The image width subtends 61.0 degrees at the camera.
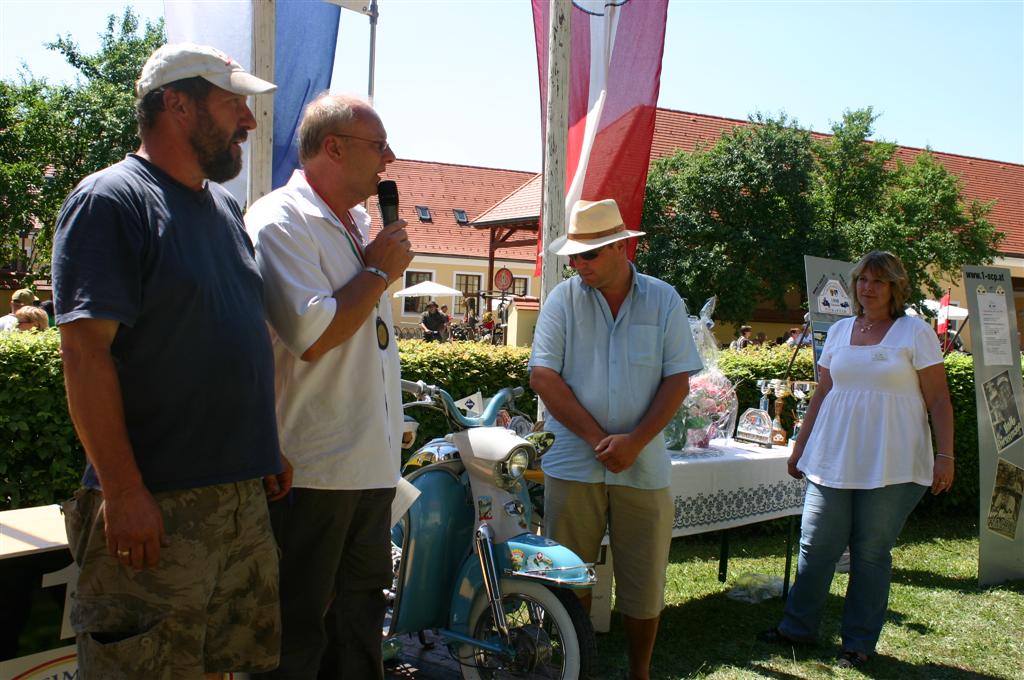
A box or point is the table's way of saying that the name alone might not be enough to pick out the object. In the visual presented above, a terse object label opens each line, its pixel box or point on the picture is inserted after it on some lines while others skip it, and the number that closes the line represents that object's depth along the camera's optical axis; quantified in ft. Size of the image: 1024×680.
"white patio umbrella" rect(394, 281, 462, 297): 96.17
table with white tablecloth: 14.80
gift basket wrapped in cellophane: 15.58
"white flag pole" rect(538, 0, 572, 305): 16.16
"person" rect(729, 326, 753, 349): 55.29
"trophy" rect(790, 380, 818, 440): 18.84
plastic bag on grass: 17.02
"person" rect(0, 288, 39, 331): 29.12
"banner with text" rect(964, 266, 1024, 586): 18.86
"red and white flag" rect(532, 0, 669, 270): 16.25
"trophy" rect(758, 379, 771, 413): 18.65
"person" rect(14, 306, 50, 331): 24.13
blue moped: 10.37
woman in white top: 13.67
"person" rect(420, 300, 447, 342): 77.74
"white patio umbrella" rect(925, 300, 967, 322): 73.77
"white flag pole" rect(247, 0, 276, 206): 12.74
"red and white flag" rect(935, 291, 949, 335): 45.78
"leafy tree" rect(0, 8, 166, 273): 67.87
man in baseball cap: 5.86
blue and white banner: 12.79
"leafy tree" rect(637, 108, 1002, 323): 79.56
